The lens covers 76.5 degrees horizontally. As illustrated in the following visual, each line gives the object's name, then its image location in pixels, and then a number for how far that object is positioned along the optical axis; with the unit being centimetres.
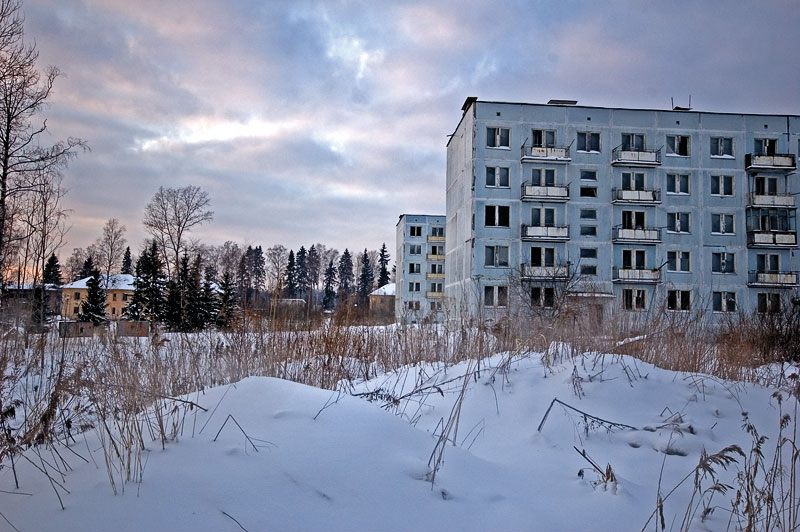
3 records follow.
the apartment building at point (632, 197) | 3083
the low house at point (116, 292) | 6392
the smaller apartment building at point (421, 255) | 5581
